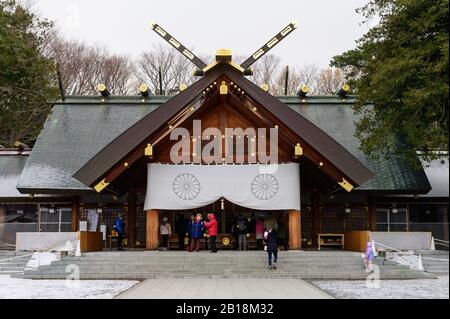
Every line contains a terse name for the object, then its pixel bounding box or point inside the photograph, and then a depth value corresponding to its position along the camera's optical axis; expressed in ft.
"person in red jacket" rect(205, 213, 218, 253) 56.03
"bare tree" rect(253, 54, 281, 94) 129.80
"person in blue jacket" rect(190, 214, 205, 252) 57.06
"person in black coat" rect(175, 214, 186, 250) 62.69
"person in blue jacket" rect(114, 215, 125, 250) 62.08
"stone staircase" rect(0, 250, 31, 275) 55.26
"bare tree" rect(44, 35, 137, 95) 117.39
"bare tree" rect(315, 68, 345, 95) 125.29
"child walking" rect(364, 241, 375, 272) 48.37
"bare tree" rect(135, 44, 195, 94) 125.59
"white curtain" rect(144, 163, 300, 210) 58.49
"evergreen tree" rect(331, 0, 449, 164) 49.11
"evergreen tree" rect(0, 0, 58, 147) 70.64
